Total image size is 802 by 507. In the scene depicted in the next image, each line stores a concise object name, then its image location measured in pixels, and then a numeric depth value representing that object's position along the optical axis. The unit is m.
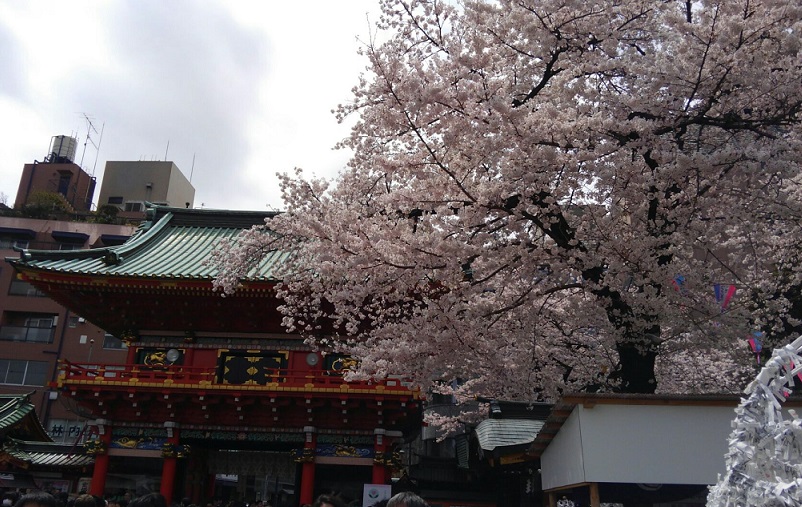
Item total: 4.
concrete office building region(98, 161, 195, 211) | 43.38
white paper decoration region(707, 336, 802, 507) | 3.96
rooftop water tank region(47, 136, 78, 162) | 44.28
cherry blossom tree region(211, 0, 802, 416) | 8.95
